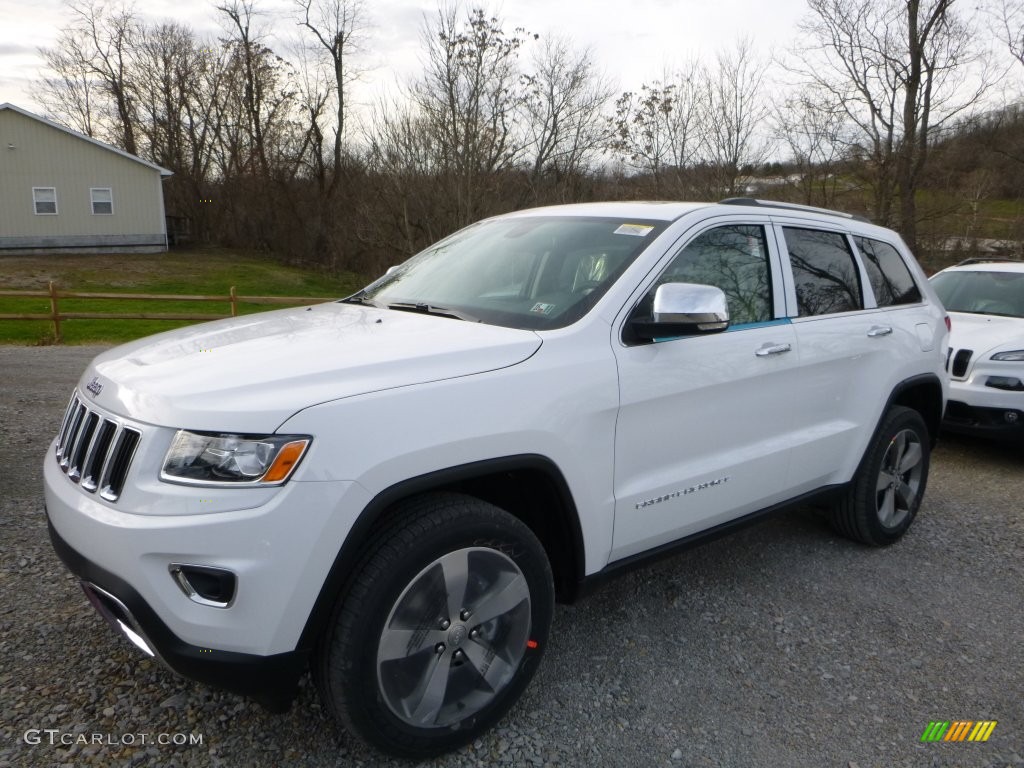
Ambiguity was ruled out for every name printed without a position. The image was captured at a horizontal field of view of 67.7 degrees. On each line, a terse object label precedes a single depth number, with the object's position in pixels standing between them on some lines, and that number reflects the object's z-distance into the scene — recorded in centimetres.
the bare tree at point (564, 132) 2166
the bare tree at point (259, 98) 3753
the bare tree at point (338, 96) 3578
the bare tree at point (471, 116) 1952
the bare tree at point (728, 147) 1877
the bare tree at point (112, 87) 3991
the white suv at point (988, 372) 593
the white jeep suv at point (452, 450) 205
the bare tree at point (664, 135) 1952
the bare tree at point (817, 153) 1788
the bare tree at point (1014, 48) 1793
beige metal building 2783
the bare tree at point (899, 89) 1775
